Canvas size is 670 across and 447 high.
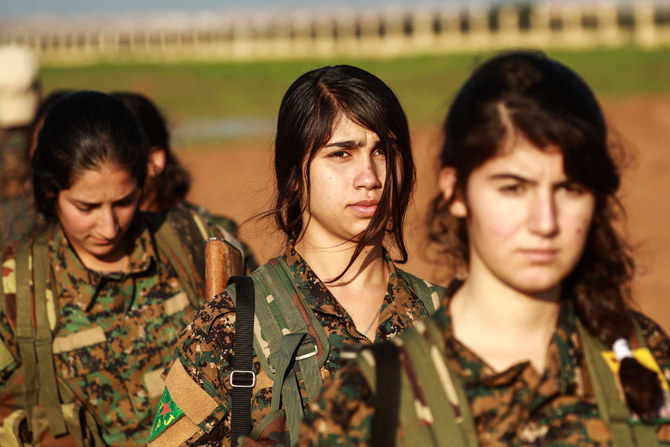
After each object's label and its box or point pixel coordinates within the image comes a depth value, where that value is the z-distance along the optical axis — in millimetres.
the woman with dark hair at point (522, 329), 2393
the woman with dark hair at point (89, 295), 4453
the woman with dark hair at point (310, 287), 3289
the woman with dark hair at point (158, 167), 5980
